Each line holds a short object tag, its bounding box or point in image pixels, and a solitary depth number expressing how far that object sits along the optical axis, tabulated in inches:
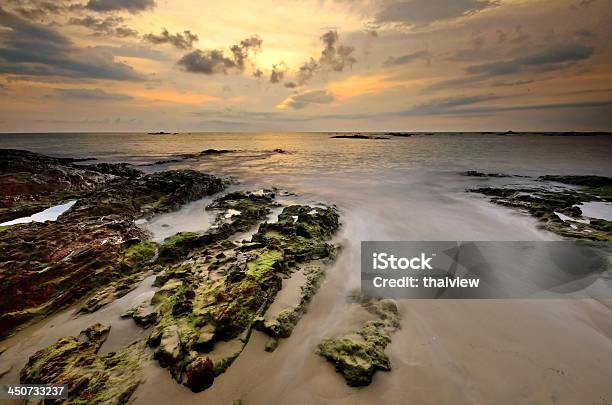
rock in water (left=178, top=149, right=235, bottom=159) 1644.2
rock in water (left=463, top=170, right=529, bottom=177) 898.4
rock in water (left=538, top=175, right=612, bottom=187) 679.1
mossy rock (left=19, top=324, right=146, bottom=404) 132.2
